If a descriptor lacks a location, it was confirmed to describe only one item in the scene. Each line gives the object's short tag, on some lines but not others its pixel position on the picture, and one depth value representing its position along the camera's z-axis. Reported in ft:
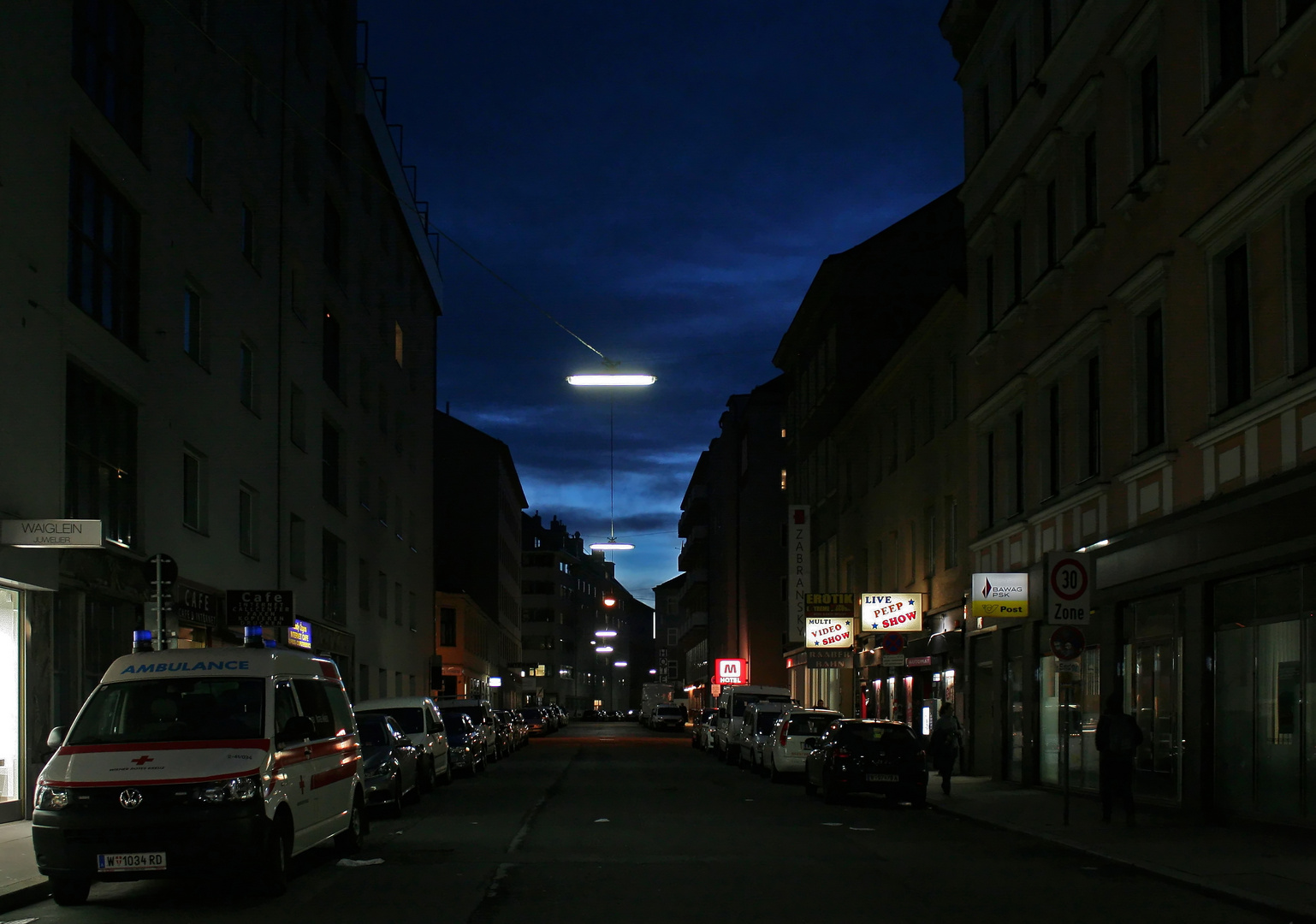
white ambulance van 37.64
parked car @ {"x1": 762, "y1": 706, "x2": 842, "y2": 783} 98.53
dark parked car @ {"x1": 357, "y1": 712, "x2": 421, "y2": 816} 66.13
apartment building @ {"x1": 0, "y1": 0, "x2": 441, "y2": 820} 63.67
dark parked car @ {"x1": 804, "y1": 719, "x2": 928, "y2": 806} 74.28
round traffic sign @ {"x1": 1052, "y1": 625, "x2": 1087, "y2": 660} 61.52
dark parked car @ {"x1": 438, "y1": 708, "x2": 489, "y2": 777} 106.22
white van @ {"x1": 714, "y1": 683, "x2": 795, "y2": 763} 134.92
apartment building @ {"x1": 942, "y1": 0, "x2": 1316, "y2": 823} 55.11
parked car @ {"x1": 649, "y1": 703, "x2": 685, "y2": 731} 280.10
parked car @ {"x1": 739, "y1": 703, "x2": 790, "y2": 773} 112.57
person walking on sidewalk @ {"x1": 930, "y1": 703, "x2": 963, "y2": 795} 84.38
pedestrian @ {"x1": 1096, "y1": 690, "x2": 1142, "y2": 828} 60.64
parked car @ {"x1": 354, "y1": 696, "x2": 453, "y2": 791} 88.17
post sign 85.81
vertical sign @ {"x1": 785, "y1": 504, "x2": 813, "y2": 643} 171.94
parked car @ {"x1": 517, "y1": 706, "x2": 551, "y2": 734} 245.32
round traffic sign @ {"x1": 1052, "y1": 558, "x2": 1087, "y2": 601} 61.72
